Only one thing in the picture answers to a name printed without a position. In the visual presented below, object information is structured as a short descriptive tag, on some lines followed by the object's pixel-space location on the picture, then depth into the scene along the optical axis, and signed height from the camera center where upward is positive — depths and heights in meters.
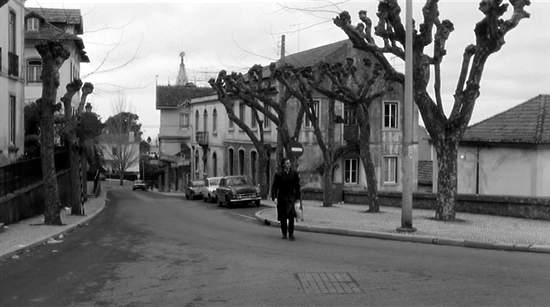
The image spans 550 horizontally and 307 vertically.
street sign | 28.00 +0.92
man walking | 14.11 -0.53
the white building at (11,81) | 23.55 +3.48
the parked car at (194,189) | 41.59 -1.30
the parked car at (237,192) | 30.36 -1.08
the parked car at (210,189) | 36.24 -1.13
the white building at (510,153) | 23.70 +0.71
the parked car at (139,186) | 79.50 -2.10
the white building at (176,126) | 62.38 +4.46
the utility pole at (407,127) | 15.25 +1.08
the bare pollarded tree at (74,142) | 22.00 +1.02
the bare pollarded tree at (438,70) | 17.08 +2.83
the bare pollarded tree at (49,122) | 18.09 +1.38
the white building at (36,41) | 36.56 +7.55
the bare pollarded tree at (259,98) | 30.64 +3.67
